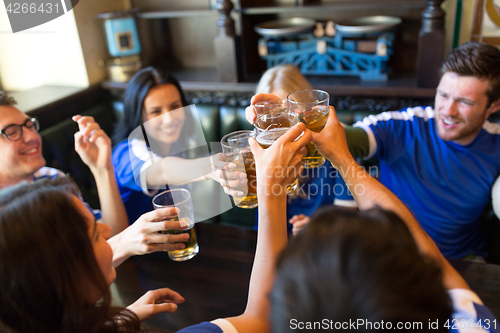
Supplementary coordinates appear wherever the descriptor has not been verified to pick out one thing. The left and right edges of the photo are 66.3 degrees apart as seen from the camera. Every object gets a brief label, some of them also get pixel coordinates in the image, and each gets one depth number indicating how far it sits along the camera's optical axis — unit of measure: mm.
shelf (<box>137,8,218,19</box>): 2518
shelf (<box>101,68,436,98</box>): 2096
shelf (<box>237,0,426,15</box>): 2049
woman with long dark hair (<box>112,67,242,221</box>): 1628
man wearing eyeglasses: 1486
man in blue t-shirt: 1518
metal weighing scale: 2166
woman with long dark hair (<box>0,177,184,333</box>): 695
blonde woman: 1752
